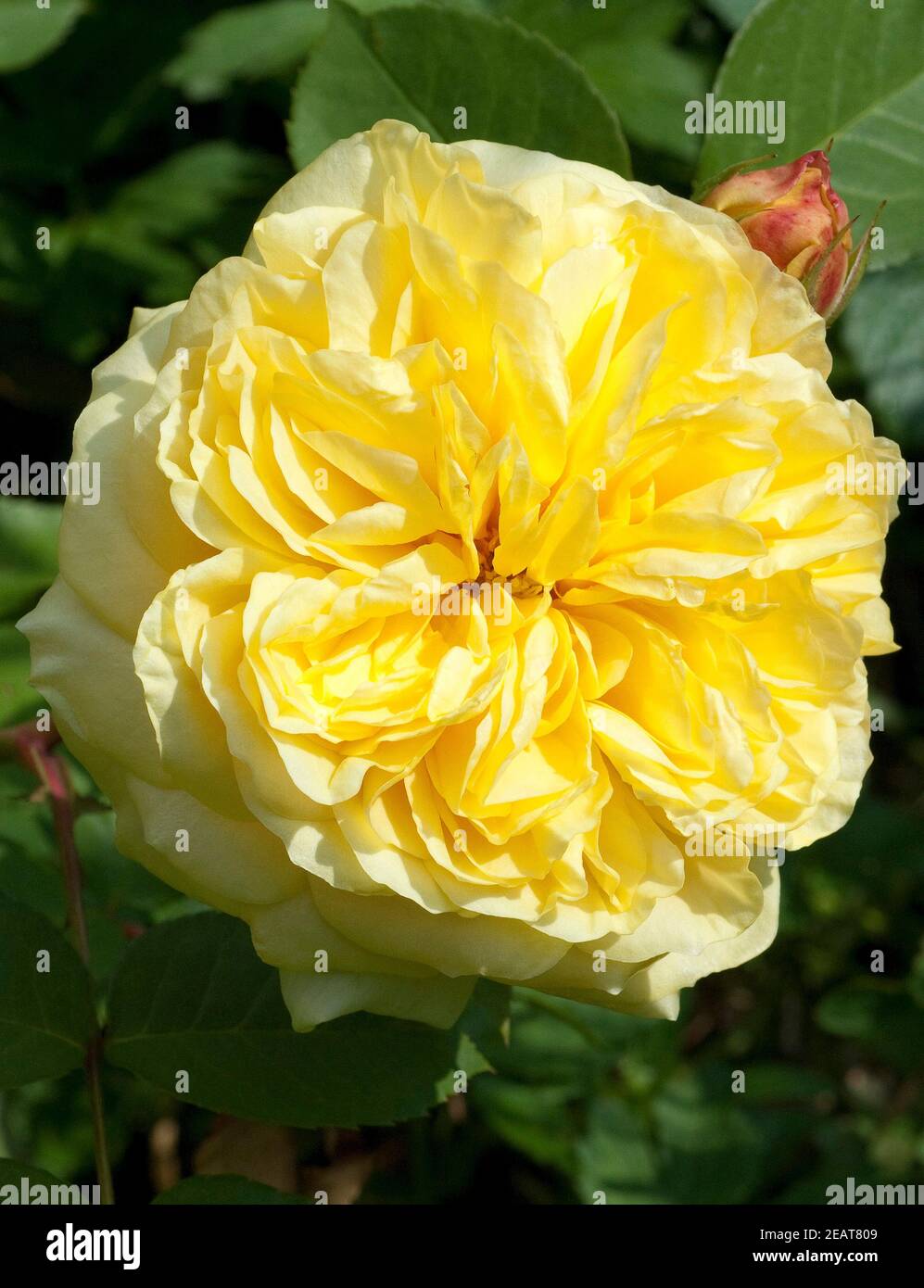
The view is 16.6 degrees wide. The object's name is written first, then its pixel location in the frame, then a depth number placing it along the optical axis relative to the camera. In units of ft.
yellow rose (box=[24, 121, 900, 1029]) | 1.19
